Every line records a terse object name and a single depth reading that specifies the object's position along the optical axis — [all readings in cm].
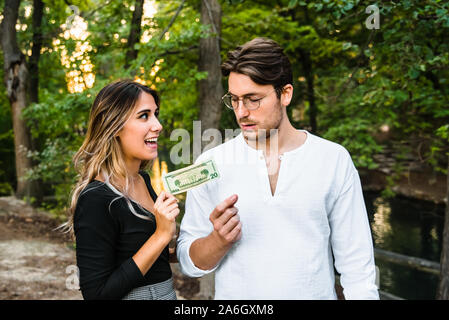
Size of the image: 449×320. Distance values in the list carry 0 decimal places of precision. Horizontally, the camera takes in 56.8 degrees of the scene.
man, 200
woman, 191
